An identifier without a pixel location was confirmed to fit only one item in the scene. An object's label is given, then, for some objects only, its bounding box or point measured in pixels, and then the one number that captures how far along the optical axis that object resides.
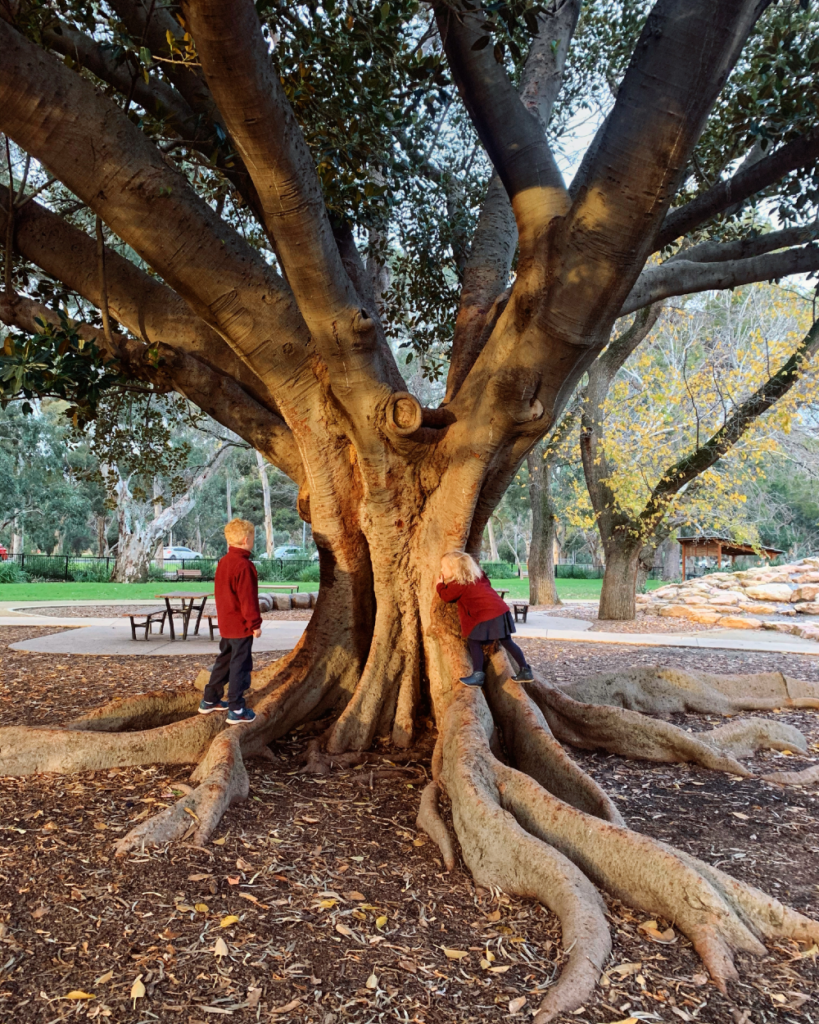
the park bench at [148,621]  10.93
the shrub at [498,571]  41.78
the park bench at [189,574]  27.69
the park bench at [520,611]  14.54
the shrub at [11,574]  25.23
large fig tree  3.24
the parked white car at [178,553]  51.41
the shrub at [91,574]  28.67
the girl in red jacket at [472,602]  4.84
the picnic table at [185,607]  10.73
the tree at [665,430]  12.66
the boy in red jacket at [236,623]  4.68
